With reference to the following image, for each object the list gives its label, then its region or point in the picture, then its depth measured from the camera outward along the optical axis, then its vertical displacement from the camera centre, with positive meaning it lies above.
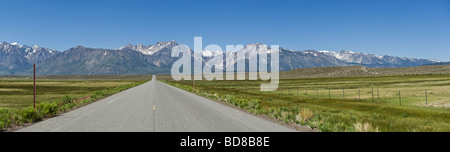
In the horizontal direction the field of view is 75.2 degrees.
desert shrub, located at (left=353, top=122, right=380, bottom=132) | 9.05 -1.75
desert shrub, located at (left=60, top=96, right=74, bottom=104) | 20.31 -1.89
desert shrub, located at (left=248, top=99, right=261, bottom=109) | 17.84 -2.00
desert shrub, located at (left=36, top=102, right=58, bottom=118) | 13.54 -1.72
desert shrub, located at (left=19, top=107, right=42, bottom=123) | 11.79 -1.74
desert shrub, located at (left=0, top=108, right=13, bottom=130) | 9.98 -1.73
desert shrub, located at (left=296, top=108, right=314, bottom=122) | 12.31 -1.88
